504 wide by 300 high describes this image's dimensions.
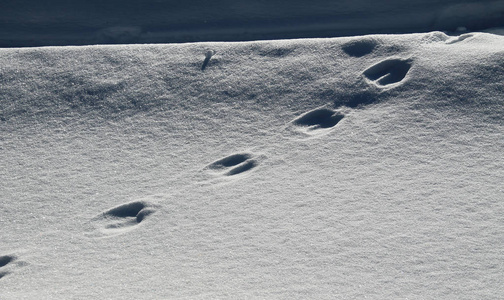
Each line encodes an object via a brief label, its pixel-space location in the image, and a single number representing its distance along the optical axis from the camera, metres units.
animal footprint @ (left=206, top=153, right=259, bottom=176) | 5.45
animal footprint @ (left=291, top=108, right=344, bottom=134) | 5.84
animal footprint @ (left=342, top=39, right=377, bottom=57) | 6.46
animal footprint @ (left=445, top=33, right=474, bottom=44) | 6.56
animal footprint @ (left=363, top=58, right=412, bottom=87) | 6.12
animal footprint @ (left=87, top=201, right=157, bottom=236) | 5.01
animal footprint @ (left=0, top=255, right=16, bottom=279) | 4.81
